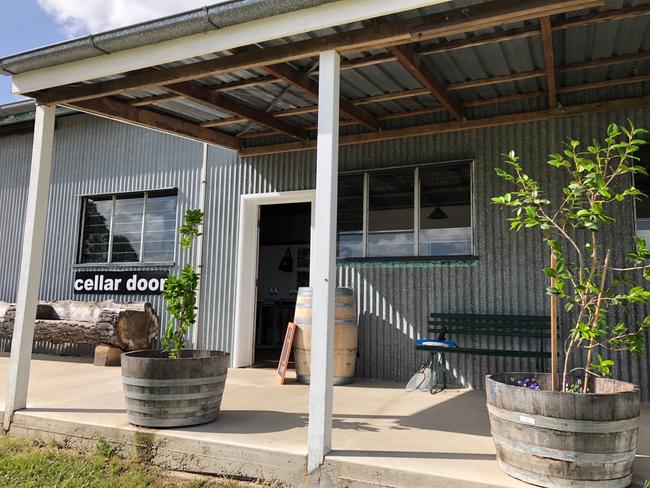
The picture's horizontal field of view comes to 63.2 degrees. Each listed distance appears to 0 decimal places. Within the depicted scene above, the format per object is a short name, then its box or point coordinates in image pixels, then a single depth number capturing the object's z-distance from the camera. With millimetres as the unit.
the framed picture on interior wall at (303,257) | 11172
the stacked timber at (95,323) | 6852
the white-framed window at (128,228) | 7566
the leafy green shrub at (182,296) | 4051
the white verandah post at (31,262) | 4098
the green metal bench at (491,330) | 4910
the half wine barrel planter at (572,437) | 2525
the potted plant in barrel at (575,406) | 2529
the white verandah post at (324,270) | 3045
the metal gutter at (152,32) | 3312
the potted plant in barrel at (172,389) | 3564
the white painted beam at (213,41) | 3154
